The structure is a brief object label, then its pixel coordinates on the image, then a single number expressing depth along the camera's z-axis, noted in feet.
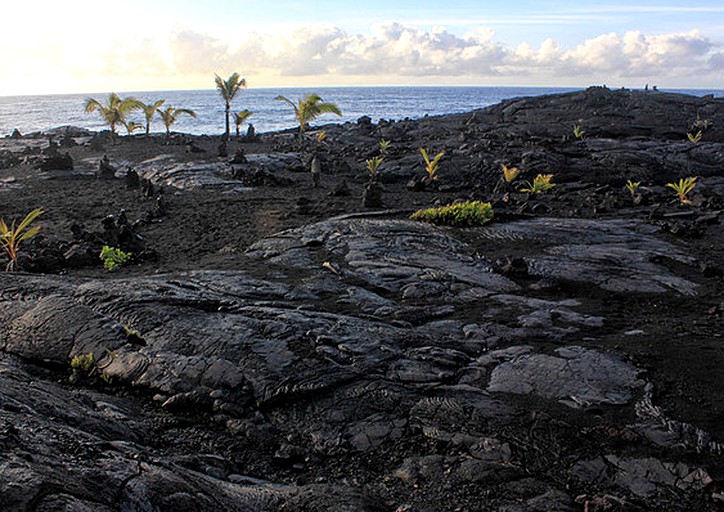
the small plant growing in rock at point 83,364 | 24.12
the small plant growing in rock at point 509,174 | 76.28
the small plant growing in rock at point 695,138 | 103.14
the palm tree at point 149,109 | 126.27
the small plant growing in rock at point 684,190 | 62.69
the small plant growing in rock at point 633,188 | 68.85
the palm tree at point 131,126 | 140.51
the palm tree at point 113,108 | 128.47
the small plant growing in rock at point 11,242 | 39.27
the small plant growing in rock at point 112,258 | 40.55
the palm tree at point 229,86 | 123.34
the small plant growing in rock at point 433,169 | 78.38
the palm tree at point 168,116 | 126.86
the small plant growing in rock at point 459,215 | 45.96
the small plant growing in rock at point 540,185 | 73.05
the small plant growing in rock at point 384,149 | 105.83
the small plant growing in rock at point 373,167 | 83.97
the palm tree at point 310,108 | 102.68
